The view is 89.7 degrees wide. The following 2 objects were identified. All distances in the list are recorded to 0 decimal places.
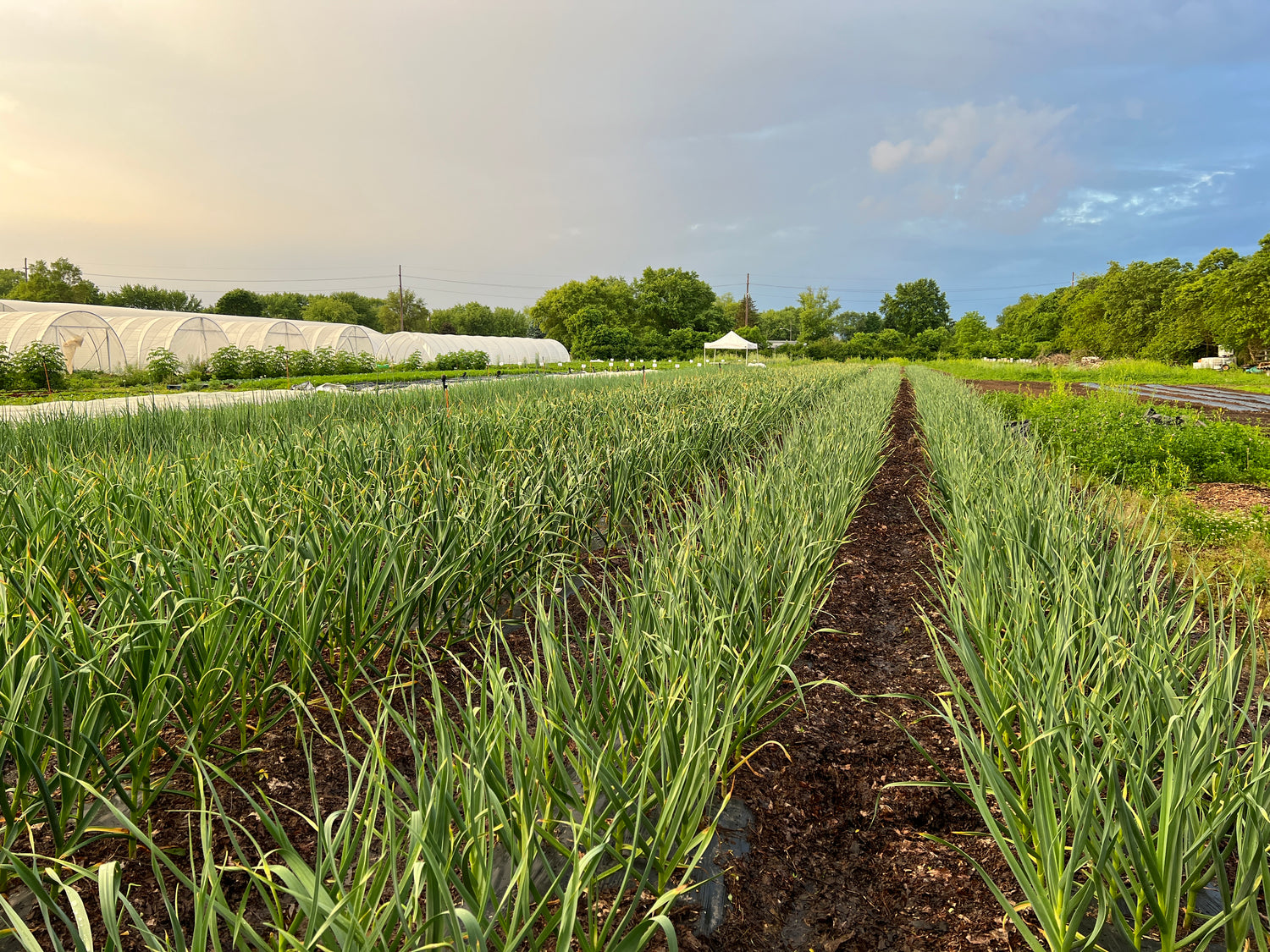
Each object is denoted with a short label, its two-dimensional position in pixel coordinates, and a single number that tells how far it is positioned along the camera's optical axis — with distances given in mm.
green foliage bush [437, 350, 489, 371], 24453
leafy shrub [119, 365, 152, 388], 15927
